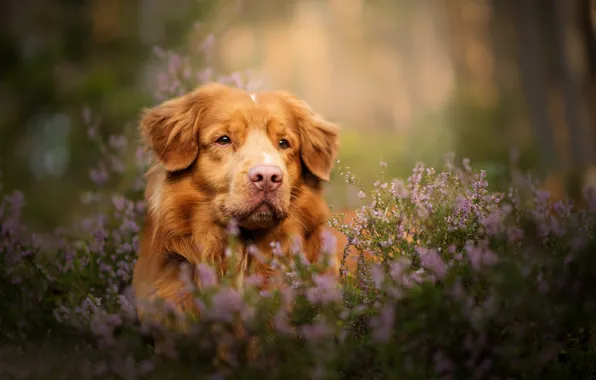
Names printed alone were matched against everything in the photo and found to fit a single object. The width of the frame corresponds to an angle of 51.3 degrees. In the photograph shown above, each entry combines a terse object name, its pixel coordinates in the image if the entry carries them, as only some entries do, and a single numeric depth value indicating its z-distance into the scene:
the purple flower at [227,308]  2.47
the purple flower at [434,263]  2.58
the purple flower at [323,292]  2.57
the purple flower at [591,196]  3.06
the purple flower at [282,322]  2.47
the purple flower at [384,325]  2.32
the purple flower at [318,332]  2.31
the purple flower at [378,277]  2.46
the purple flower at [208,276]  2.55
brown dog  3.46
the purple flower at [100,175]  4.69
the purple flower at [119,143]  5.12
